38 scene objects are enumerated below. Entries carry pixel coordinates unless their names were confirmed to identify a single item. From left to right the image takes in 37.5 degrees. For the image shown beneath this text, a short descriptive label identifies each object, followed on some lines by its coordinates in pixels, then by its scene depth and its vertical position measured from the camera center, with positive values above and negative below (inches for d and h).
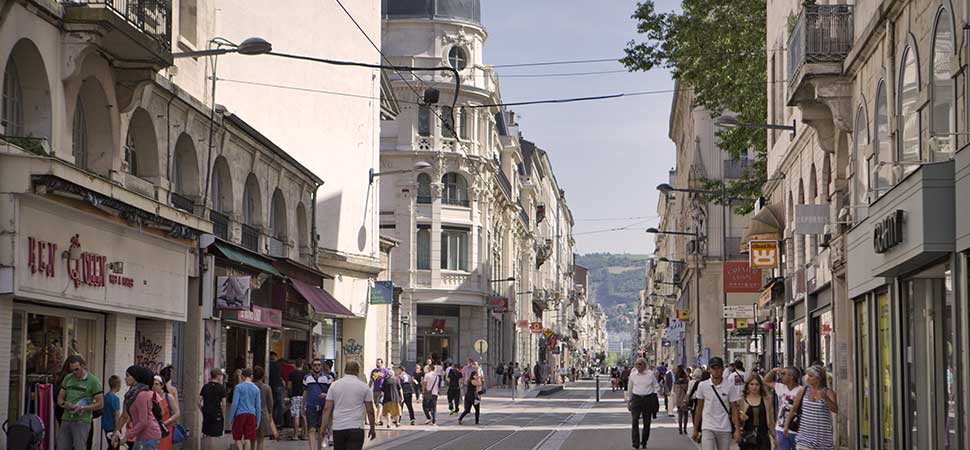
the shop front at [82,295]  708.7 +24.5
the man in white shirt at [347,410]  633.0 -31.7
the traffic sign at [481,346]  2282.2 -12.2
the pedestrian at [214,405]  876.6 -40.9
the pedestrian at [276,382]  1256.2 -38.6
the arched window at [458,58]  2660.2 +522.9
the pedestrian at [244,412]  857.5 -44.1
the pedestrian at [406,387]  1445.6 -53.0
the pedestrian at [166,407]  692.1 -34.3
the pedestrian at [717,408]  723.4 -35.3
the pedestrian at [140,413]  659.4 -34.8
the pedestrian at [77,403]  705.6 -31.9
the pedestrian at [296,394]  1131.9 -44.4
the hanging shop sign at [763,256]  1386.6 +80.0
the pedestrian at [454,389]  1611.7 -57.9
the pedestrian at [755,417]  705.0 -38.7
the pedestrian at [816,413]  657.0 -34.3
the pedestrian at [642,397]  1019.9 -42.0
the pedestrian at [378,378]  1382.4 -38.5
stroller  637.9 -42.3
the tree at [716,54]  1487.5 +298.1
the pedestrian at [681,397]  1278.3 -55.5
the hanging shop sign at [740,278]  1621.6 +68.4
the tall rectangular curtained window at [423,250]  2687.0 +165.6
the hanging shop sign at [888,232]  690.8 +53.1
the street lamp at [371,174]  1701.5 +201.6
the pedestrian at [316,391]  948.0 -35.8
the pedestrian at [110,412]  748.0 -38.6
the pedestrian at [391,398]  1366.9 -57.0
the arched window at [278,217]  1349.7 +115.3
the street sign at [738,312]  1708.9 +31.6
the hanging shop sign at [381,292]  1742.1 +56.4
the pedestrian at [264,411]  916.6 -47.5
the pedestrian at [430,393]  1453.0 -56.2
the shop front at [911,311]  634.2 +13.8
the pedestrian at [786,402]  718.5 -32.2
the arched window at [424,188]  2669.8 +280.9
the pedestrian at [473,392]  1460.4 -54.8
